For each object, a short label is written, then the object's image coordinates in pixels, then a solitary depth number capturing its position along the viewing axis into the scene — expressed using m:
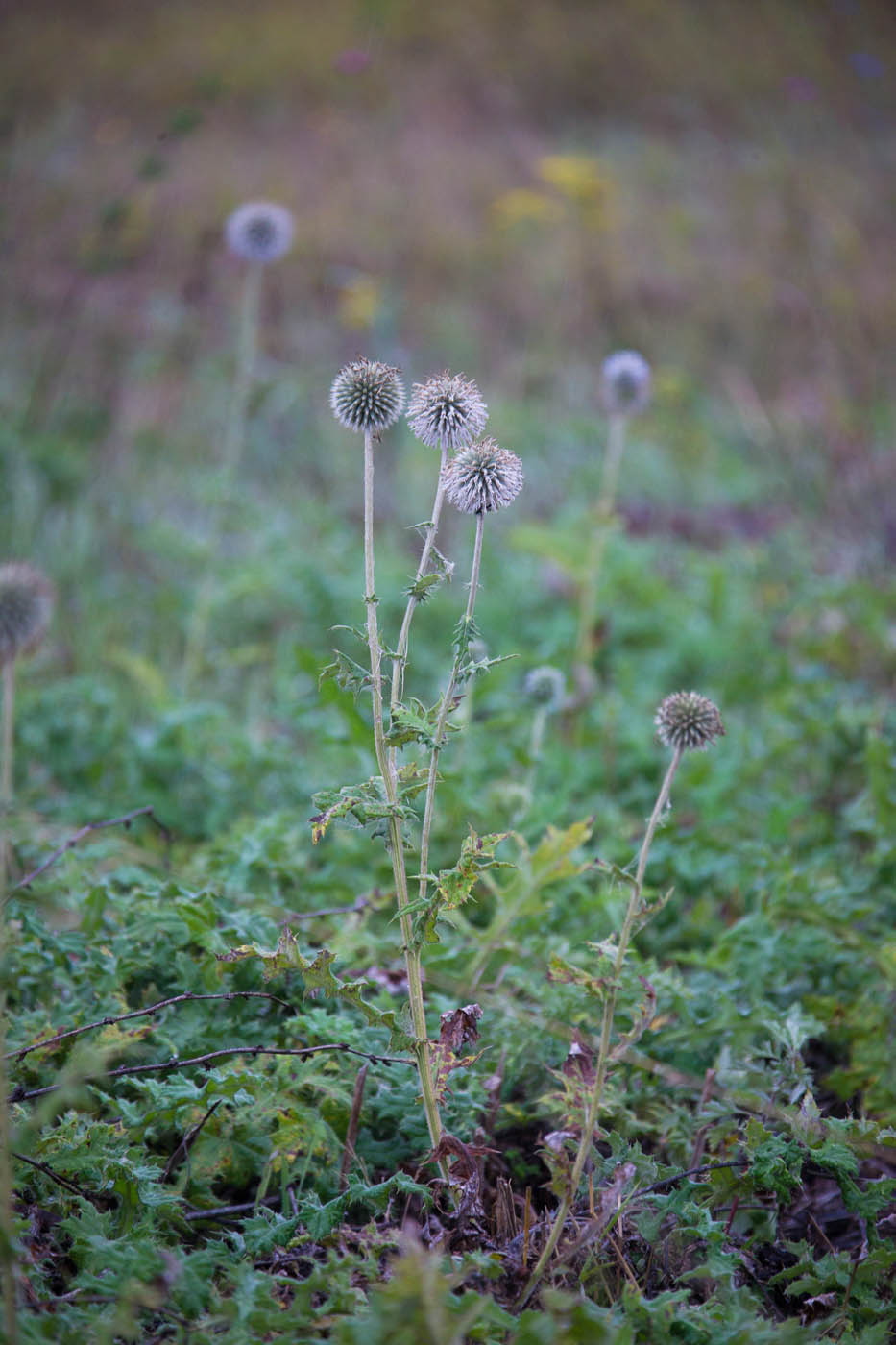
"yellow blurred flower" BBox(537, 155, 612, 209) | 9.27
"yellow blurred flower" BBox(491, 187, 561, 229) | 10.23
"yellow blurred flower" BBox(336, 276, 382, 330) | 8.34
